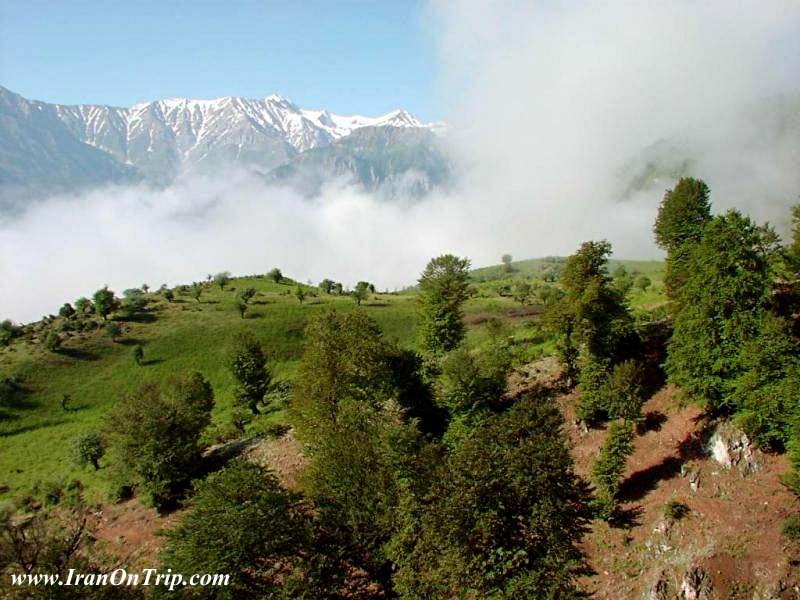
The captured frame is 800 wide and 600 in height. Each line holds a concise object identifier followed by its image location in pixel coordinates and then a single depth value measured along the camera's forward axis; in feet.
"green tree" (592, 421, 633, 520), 102.83
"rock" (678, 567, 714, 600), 78.74
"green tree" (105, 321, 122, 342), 323.57
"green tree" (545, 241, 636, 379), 127.24
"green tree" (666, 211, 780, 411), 100.83
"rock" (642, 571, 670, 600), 81.05
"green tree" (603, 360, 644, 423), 115.65
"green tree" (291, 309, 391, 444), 131.13
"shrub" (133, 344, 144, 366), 301.43
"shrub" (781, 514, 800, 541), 81.05
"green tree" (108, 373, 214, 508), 139.95
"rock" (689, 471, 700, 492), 100.66
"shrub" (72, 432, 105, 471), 181.68
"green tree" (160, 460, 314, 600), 74.28
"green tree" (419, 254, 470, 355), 167.73
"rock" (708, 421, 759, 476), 98.89
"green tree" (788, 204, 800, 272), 125.88
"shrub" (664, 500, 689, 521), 94.58
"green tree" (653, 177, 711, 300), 141.08
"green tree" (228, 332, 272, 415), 200.85
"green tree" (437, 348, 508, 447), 126.21
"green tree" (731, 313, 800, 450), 90.48
